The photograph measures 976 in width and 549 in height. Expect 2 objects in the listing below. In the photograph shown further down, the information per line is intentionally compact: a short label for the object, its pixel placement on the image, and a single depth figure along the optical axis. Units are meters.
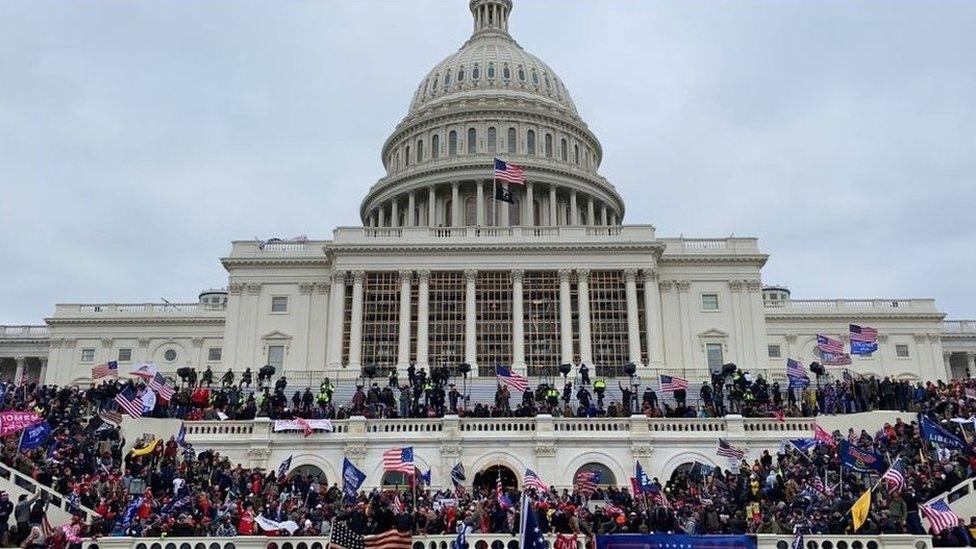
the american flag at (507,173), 71.12
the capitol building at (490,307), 38.47
